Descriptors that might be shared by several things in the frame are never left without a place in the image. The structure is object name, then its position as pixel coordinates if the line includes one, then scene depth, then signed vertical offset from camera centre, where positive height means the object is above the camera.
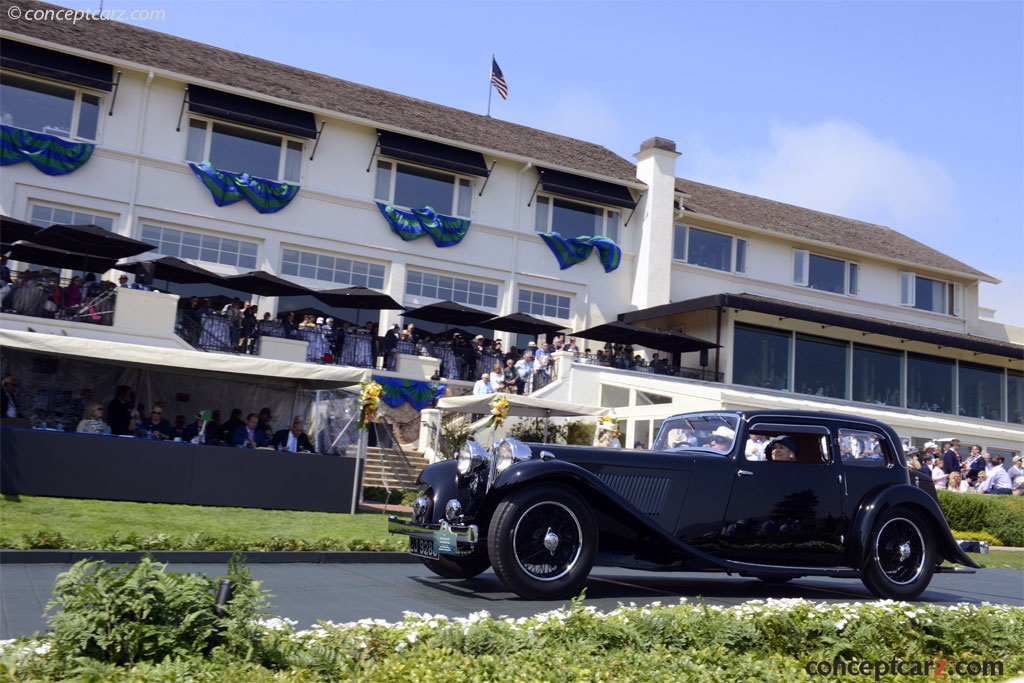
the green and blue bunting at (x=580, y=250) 31.34 +7.28
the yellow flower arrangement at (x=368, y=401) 15.92 +0.76
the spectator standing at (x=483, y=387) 23.30 +1.67
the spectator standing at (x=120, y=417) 16.50 +0.15
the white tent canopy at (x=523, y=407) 20.05 +1.10
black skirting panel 13.68 -0.68
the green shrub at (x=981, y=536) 18.61 -0.96
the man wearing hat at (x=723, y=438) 8.88 +0.32
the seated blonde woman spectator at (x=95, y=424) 15.41 -0.01
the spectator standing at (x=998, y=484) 22.12 +0.18
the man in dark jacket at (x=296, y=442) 17.34 -0.05
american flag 33.12 +13.57
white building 25.41 +7.49
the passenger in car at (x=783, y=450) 8.97 +0.25
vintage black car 7.80 -0.38
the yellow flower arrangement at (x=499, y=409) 18.92 +0.94
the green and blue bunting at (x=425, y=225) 28.86 +7.11
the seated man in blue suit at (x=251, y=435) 17.11 +0.00
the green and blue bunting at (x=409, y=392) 24.22 +1.47
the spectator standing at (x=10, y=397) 15.98 +0.36
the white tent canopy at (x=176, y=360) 15.43 +1.25
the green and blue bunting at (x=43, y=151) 24.02 +7.11
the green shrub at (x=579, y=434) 23.70 +0.68
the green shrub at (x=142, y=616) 4.18 -0.88
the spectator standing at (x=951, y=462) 23.17 +0.67
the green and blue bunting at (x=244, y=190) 26.33 +7.17
